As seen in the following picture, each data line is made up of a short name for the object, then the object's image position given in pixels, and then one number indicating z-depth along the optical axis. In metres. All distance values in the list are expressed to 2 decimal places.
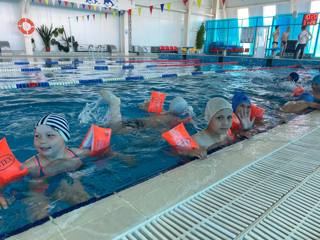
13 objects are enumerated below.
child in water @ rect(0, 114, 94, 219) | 2.06
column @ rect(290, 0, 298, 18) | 20.08
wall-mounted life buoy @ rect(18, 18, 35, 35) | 14.59
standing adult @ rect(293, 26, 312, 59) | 12.96
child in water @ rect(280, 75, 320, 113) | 4.67
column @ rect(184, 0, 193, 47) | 23.27
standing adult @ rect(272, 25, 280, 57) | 15.07
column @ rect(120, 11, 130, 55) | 19.41
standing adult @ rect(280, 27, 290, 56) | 14.95
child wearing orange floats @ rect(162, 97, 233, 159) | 2.60
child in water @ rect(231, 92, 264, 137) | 3.35
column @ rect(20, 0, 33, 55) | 14.61
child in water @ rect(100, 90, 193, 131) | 3.61
